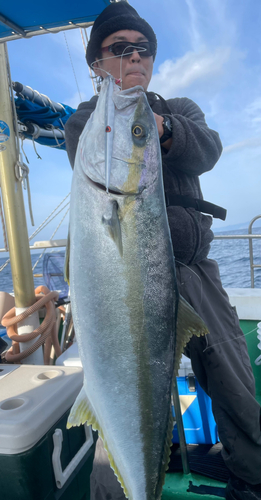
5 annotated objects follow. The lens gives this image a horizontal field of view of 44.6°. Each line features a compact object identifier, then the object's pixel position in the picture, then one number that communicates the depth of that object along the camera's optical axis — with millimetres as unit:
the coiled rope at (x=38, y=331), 3102
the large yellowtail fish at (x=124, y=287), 1079
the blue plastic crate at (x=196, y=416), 2537
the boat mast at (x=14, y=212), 3254
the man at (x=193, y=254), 1620
